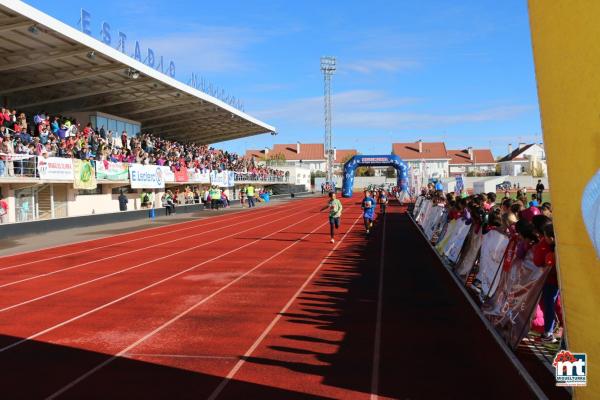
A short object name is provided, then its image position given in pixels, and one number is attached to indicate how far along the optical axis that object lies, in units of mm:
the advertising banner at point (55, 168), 21505
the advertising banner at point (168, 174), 33703
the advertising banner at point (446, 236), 12023
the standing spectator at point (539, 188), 26719
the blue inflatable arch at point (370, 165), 46781
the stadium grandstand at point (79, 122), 21250
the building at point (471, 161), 122812
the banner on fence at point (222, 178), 43406
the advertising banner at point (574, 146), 3197
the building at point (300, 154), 127062
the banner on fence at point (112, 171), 26094
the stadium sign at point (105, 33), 23238
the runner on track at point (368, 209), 18444
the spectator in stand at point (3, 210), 20469
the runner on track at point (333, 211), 16672
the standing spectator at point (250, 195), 41462
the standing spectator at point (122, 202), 28773
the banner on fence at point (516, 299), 5449
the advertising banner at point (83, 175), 23812
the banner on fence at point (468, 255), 9156
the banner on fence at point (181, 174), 36000
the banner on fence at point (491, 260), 7417
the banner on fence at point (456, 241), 10680
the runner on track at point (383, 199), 25953
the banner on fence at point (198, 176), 38766
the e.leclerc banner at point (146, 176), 29422
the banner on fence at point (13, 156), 19652
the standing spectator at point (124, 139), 33212
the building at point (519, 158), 98238
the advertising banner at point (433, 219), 15498
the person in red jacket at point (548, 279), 5555
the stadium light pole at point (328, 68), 72775
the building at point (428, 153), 114938
